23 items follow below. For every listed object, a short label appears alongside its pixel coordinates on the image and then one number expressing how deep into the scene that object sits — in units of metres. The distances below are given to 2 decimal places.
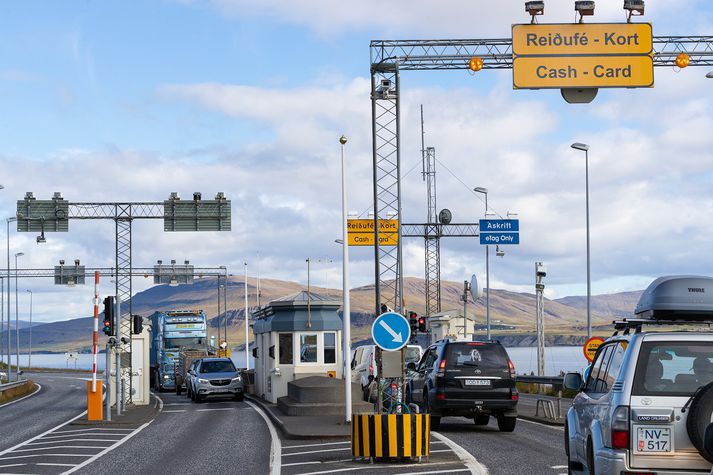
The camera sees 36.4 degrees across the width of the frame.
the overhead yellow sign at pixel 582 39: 24.39
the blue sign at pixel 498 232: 50.25
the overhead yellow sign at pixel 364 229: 41.22
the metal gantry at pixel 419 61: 26.53
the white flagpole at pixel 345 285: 23.84
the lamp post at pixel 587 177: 36.72
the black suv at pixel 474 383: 22.77
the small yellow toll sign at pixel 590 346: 27.22
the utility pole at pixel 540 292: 35.12
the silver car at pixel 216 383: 42.41
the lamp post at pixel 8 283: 67.99
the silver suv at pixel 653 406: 8.90
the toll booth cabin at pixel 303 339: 36.56
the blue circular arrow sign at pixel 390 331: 17.66
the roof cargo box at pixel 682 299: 10.91
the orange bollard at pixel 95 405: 29.16
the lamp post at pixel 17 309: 87.38
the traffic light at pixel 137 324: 33.33
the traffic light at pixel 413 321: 34.68
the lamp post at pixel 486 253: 52.96
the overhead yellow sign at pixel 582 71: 24.23
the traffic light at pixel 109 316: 29.17
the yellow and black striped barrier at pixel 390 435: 16.45
